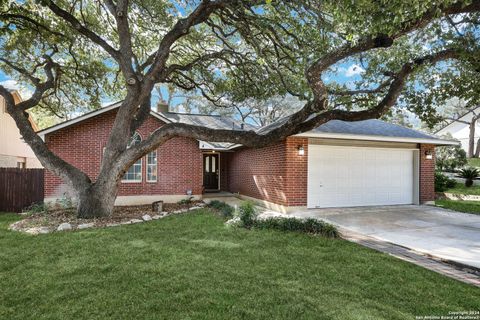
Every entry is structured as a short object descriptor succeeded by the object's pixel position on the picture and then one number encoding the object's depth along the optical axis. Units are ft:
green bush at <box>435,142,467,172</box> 68.59
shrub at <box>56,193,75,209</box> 34.04
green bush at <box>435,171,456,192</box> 51.62
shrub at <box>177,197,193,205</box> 39.24
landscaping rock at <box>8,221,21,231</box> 24.41
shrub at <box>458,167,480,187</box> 55.77
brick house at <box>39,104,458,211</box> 34.32
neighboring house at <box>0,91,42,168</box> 50.98
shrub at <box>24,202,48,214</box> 32.03
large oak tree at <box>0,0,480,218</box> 19.48
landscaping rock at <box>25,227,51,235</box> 22.87
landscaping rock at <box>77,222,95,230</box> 24.18
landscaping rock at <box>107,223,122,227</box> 25.20
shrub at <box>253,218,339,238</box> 22.01
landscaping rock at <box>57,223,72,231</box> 23.71
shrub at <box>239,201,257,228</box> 24.58
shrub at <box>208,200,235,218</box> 29.78
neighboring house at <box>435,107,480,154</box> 97.50
